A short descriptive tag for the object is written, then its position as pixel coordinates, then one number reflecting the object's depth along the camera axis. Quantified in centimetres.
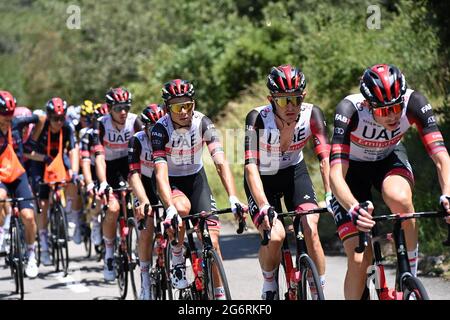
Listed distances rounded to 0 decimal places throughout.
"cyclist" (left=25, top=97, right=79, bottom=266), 2737
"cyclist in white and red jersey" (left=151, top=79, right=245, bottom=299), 1636
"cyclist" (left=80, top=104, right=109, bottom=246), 2536
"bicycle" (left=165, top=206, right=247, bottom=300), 1471
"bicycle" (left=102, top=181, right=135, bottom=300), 2175
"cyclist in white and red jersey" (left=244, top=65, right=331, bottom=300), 1496
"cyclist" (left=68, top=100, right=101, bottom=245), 2961
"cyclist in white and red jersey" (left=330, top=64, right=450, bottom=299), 1302
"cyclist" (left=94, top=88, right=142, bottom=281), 2296
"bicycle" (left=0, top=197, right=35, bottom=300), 2216
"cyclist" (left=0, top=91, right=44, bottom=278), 2283
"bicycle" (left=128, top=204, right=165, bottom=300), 1798
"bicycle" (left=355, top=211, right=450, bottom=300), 1196
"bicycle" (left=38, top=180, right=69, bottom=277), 2622
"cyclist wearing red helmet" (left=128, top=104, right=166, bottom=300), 1883
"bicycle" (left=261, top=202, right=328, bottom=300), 1380
